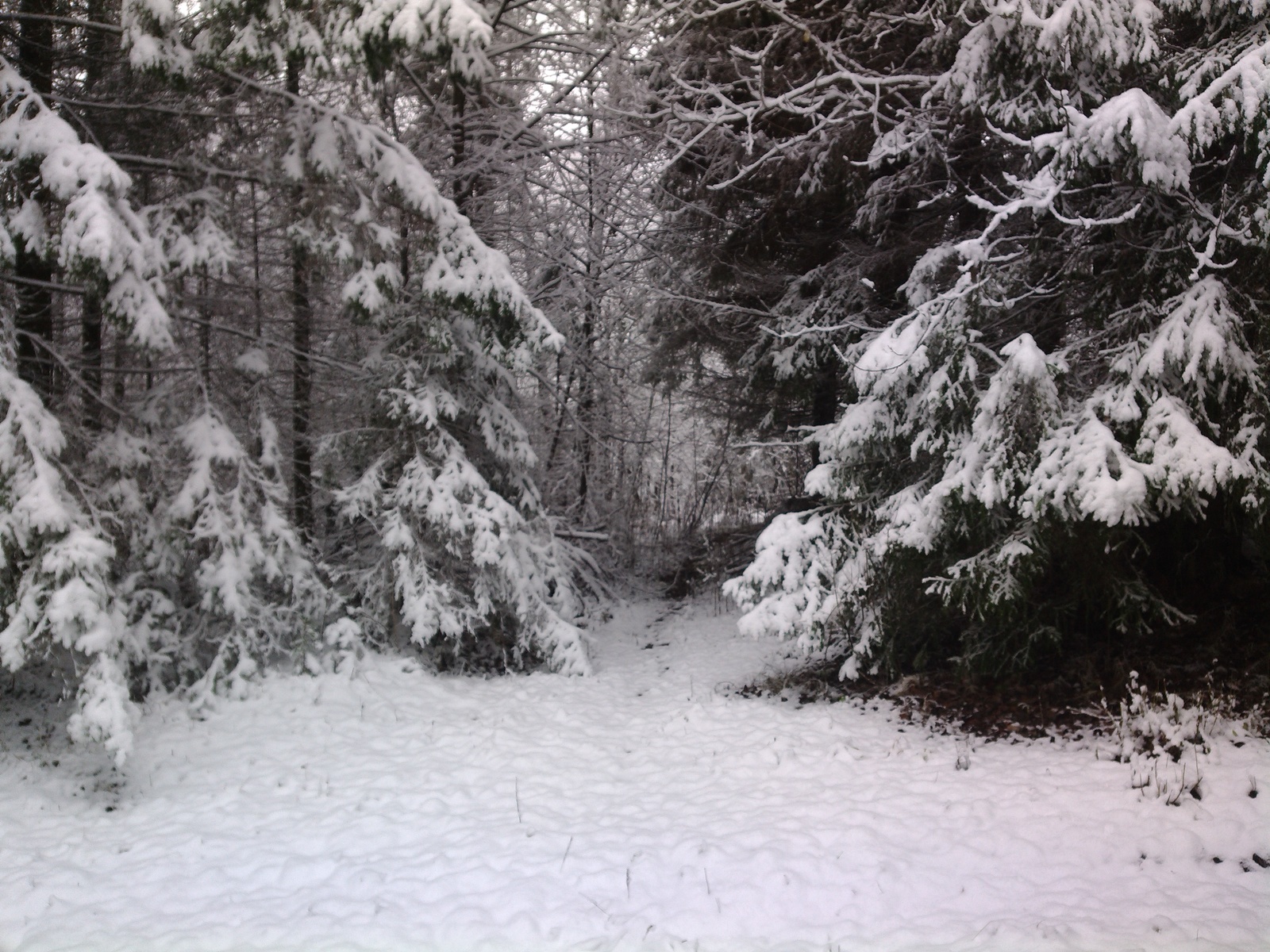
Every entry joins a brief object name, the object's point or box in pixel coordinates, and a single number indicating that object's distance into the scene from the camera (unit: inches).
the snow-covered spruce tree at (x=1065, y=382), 217.9
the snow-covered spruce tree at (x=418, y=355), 257.9
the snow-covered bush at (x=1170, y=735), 205.6
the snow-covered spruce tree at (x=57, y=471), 216.5
